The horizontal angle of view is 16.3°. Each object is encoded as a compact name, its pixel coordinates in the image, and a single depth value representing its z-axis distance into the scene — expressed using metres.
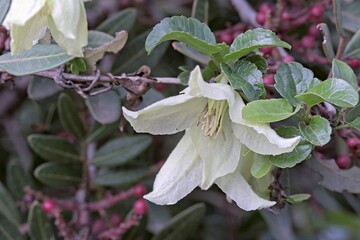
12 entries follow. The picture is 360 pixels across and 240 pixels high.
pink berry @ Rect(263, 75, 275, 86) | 0.46
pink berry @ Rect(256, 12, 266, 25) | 0.51
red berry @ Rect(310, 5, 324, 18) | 0.52
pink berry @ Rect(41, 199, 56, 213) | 0.52
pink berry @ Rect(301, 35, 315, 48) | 0.53
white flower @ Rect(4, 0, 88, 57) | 0.40
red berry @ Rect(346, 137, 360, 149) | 0.45
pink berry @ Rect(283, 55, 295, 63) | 0.47
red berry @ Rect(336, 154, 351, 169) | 0.49
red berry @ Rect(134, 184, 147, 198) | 0.54
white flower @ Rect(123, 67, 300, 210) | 0.42
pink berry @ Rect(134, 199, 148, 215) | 0.52
